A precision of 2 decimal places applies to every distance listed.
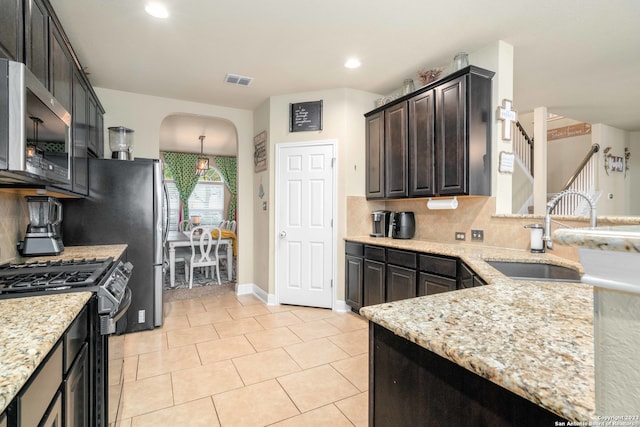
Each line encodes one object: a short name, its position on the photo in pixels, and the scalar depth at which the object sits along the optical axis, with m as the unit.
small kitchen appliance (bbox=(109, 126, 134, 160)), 3.49
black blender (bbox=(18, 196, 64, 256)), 2.22
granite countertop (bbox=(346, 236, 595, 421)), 0.58
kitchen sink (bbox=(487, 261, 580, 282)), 2.12
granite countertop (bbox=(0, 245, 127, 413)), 0.67
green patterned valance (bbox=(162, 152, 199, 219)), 8.28
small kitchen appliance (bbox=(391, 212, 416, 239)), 3.54
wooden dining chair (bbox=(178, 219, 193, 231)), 8.02
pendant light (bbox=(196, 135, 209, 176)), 6.87
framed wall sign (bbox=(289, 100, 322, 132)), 3.84
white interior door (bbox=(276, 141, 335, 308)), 3.80
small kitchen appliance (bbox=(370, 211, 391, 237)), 3.72
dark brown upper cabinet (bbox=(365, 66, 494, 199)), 2.72
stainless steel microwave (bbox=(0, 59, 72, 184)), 1.19
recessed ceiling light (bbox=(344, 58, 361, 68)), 3.08
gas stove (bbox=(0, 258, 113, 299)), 1.32
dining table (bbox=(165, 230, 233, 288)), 4.76
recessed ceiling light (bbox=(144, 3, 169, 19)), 2.26
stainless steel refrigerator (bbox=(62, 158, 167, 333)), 2.97
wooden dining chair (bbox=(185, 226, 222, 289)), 4.82
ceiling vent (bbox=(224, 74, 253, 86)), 3.45
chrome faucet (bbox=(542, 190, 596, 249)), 1.77
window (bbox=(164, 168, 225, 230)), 8.43
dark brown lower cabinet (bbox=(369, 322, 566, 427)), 0.65
